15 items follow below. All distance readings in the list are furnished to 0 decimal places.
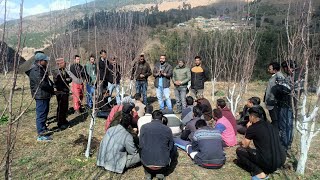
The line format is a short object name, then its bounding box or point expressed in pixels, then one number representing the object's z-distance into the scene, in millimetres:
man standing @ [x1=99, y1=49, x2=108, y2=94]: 7762
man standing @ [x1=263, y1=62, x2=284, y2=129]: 6096
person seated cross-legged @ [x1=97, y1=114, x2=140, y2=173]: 4914
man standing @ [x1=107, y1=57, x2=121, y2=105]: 8045
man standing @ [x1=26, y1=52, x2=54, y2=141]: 5867
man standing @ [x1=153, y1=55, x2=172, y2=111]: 8945
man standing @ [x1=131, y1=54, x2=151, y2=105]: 9141
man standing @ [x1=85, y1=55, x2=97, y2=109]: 8219
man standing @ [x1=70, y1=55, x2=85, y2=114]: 7735
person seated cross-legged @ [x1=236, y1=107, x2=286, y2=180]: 4535
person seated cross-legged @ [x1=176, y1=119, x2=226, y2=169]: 5070
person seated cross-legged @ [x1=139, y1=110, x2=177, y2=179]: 4648
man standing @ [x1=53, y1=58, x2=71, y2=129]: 7234
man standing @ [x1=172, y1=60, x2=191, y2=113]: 8906
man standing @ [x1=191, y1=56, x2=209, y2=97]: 8914
